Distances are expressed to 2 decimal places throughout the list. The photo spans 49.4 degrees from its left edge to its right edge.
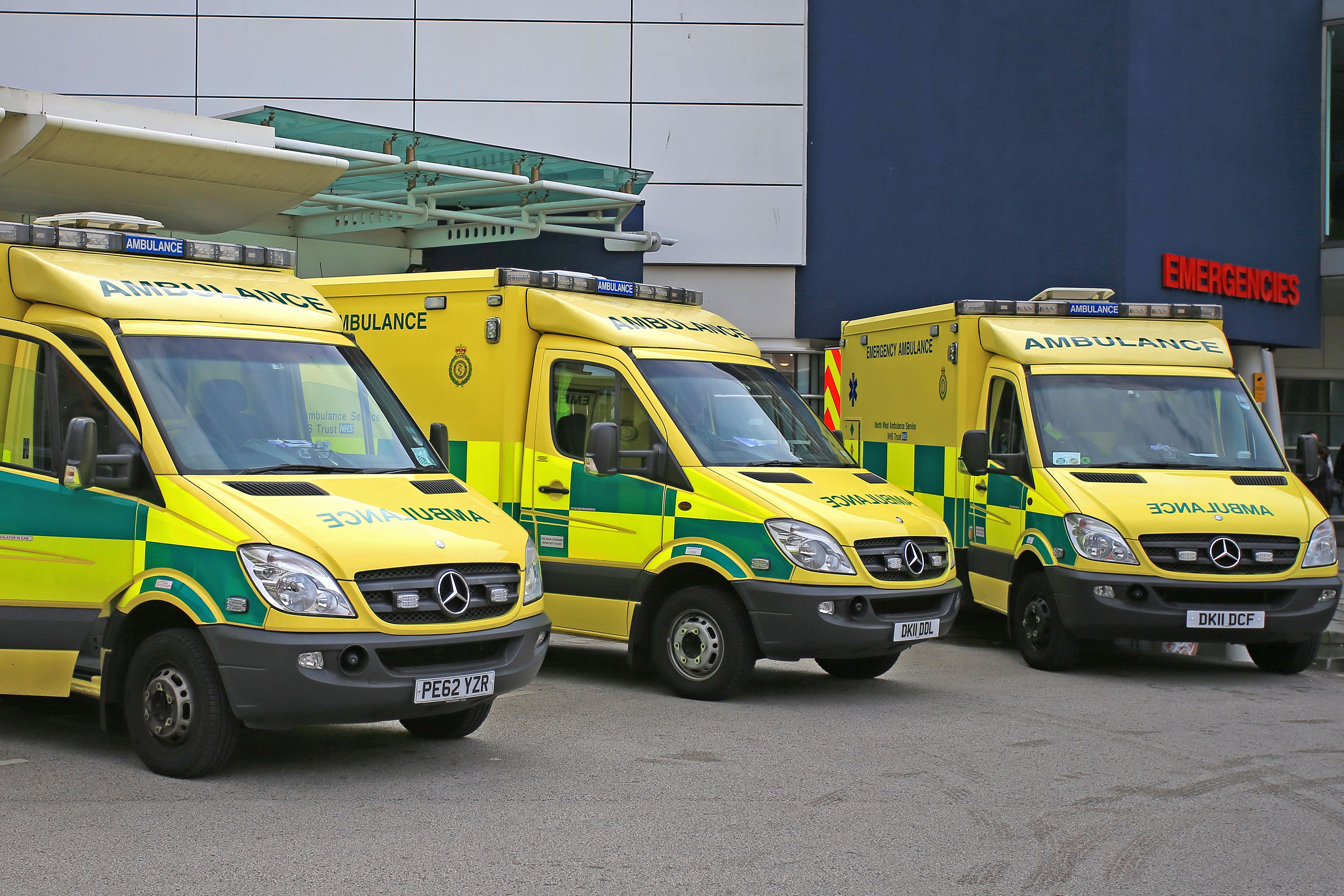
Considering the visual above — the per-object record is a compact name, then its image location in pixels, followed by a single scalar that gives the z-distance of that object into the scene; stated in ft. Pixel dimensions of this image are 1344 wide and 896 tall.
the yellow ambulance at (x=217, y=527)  20.47
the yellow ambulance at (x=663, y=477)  28.14
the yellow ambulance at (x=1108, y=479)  32.30
